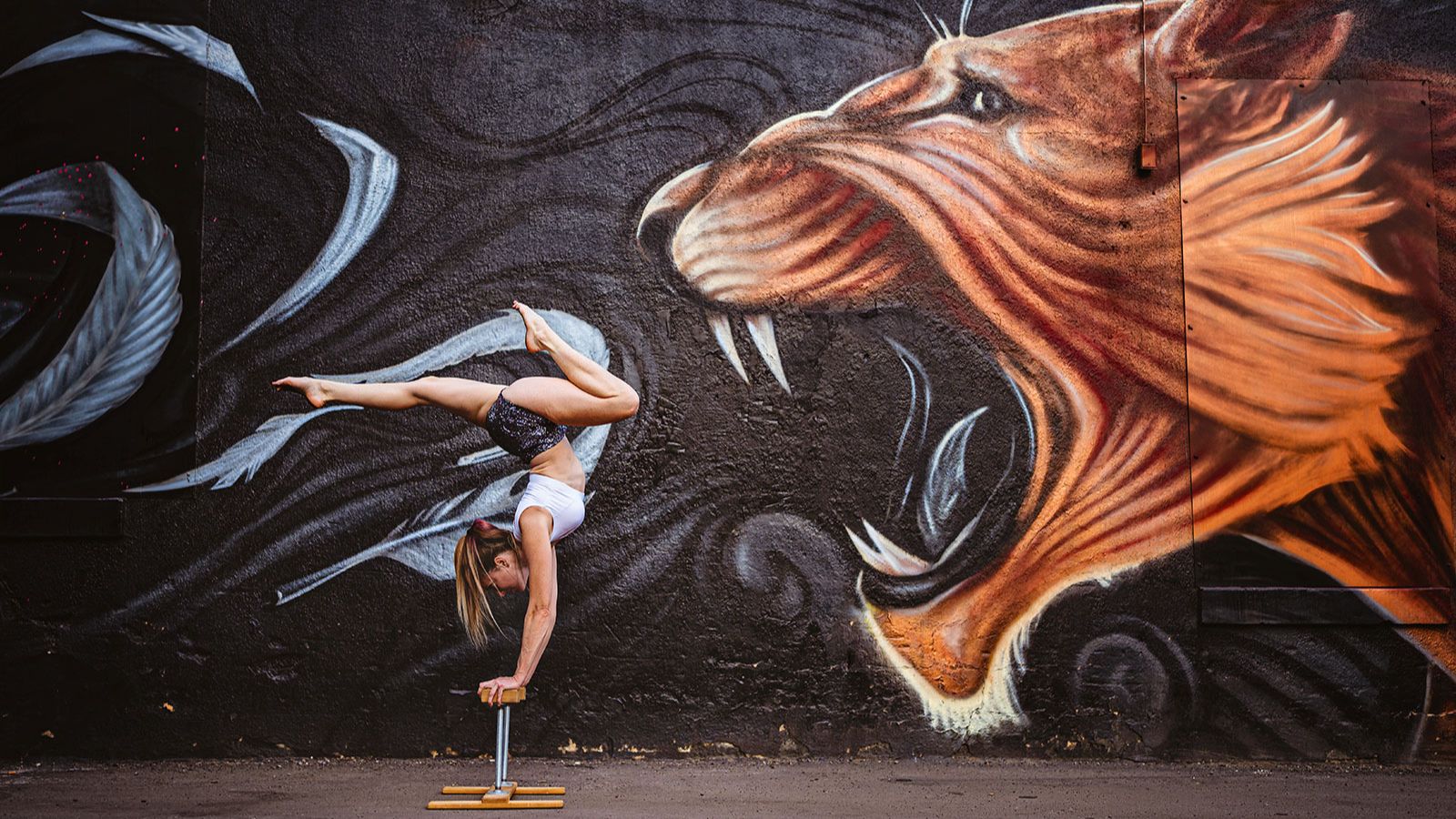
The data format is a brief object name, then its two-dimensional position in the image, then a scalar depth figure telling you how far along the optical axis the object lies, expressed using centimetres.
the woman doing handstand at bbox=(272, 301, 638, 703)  473
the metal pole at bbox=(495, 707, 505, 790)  445
